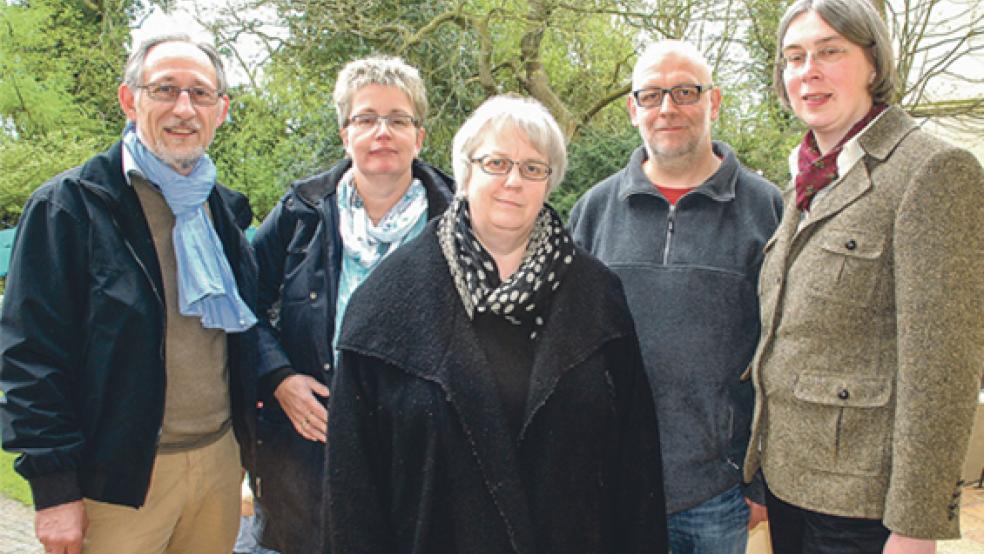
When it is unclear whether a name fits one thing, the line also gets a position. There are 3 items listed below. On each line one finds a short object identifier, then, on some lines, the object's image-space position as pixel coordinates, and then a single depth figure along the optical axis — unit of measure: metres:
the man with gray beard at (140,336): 2.27
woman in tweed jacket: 1.80
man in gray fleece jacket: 2.50
